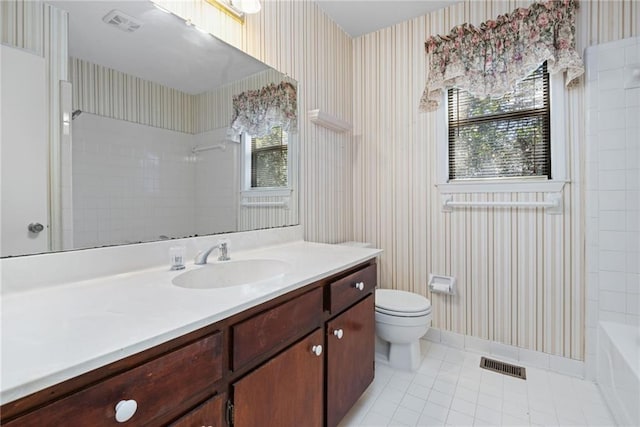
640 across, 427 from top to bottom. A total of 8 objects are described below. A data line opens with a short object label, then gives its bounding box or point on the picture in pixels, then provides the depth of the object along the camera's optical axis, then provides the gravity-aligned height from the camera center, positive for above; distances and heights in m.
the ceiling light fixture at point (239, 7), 1.50 +1.03
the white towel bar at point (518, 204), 1.90 +0.06
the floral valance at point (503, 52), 1.80 +1.02
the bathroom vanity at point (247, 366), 0.56 -0.36
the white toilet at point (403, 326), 1.85 -0.68
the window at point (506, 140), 1.92 +0.49
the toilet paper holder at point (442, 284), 2.23 -0.52
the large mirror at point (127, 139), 0.92 +0.29
